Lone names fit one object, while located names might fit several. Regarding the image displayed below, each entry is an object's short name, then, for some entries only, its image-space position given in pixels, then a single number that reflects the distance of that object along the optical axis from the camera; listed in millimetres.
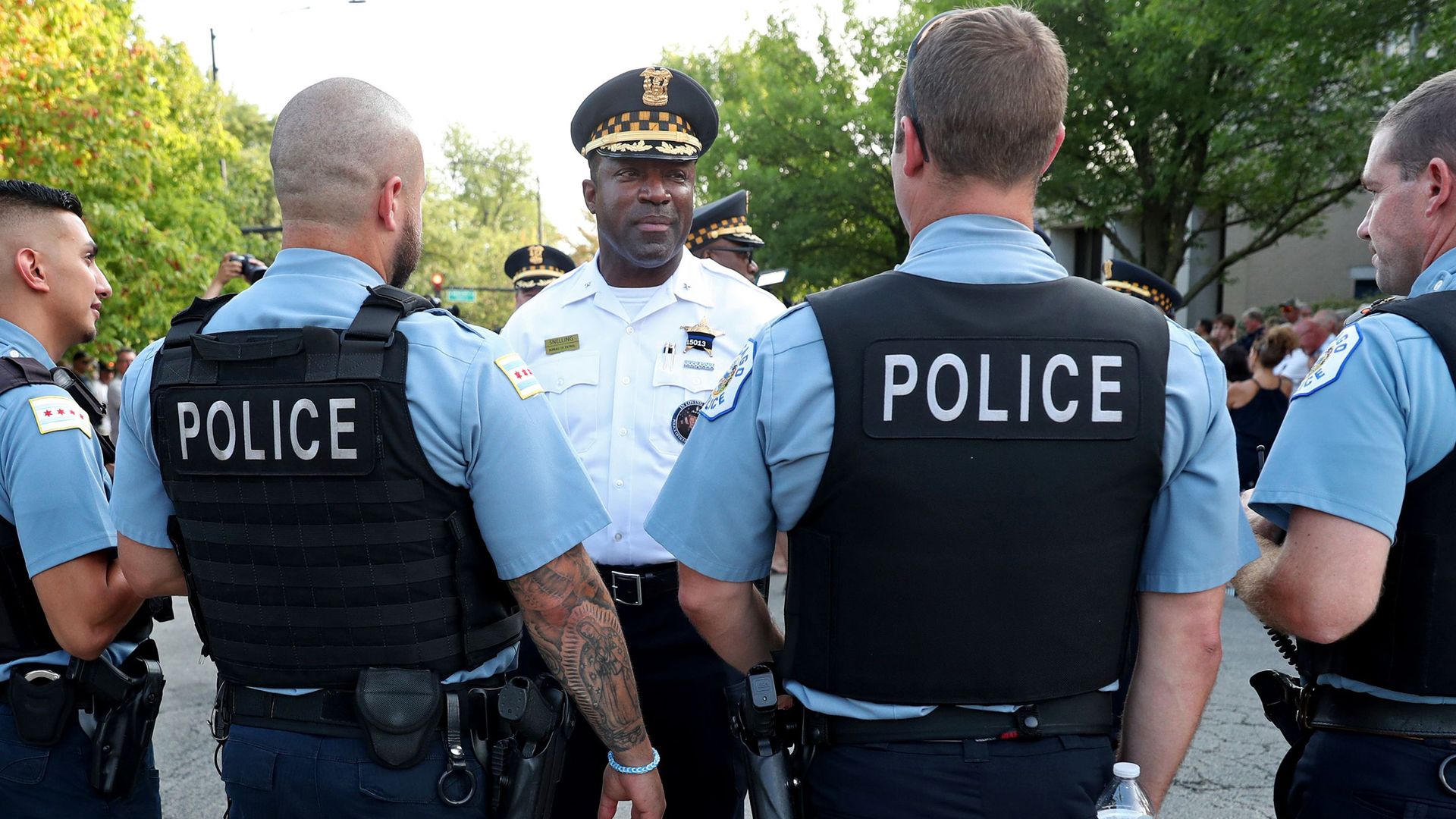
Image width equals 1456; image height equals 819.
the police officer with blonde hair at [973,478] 1789
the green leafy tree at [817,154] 24953
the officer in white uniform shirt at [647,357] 3002
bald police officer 1980
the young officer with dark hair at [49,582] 2357
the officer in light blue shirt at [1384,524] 1977
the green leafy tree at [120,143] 12211
